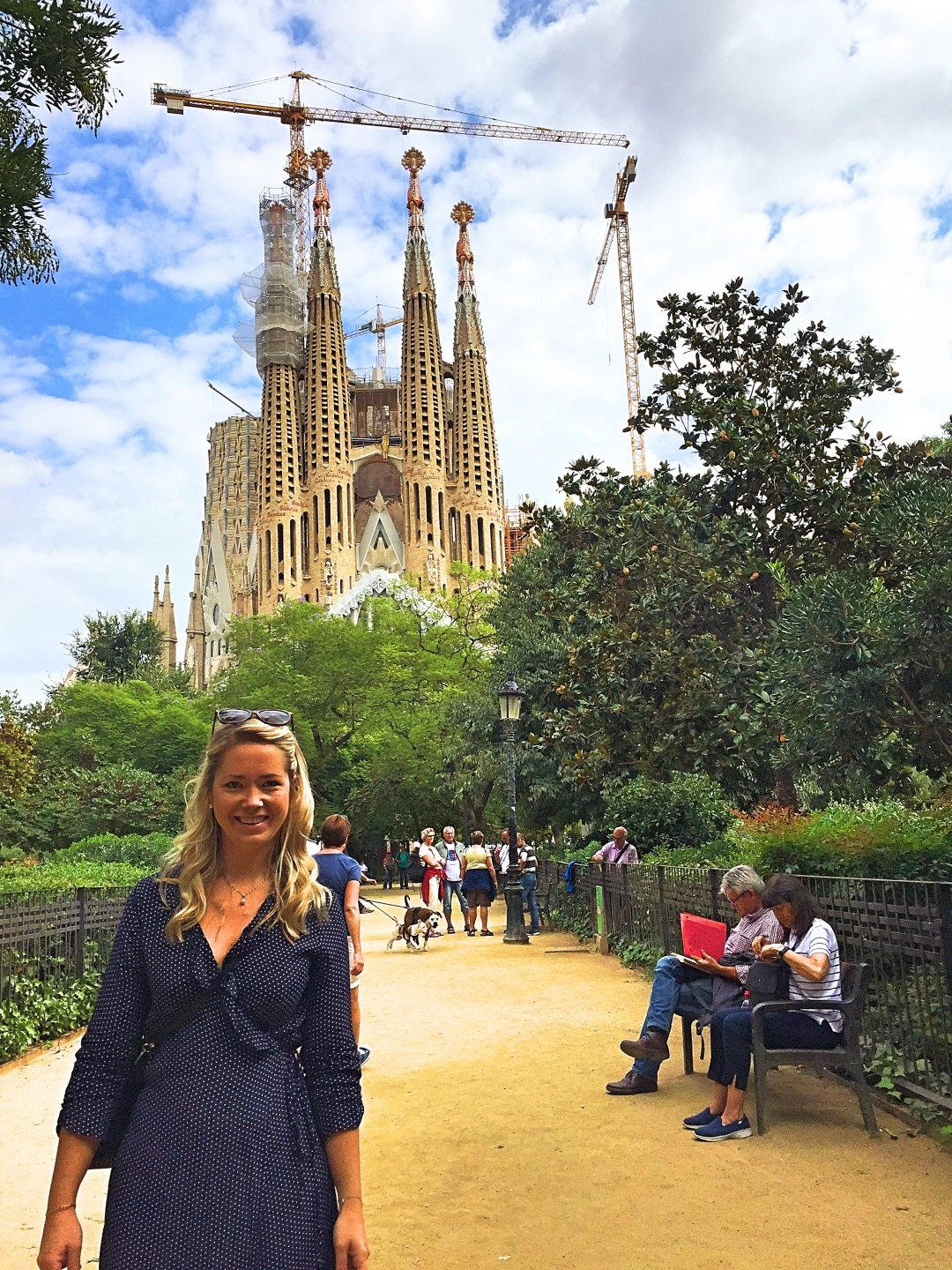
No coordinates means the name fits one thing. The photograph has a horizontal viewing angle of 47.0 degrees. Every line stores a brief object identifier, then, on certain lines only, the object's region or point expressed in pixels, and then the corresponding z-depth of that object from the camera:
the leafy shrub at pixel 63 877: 9.23
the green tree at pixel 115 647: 56.75
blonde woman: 1.85
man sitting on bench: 5.88
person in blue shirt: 6.02
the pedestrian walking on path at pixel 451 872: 17.34
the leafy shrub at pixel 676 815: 15.16
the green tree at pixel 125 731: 36.75
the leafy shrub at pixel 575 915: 14.83
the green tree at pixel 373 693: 31.08
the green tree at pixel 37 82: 7.11
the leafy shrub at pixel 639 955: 10.61
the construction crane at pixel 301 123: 90.88
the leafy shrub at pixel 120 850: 21.12
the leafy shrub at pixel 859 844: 5.90
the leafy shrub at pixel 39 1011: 7.54
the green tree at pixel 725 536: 11.37
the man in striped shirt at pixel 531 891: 16.45
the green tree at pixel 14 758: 21.55
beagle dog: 14.05
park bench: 5.03
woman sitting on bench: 5.09
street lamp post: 14.60
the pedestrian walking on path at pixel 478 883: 15.91
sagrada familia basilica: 75.50
